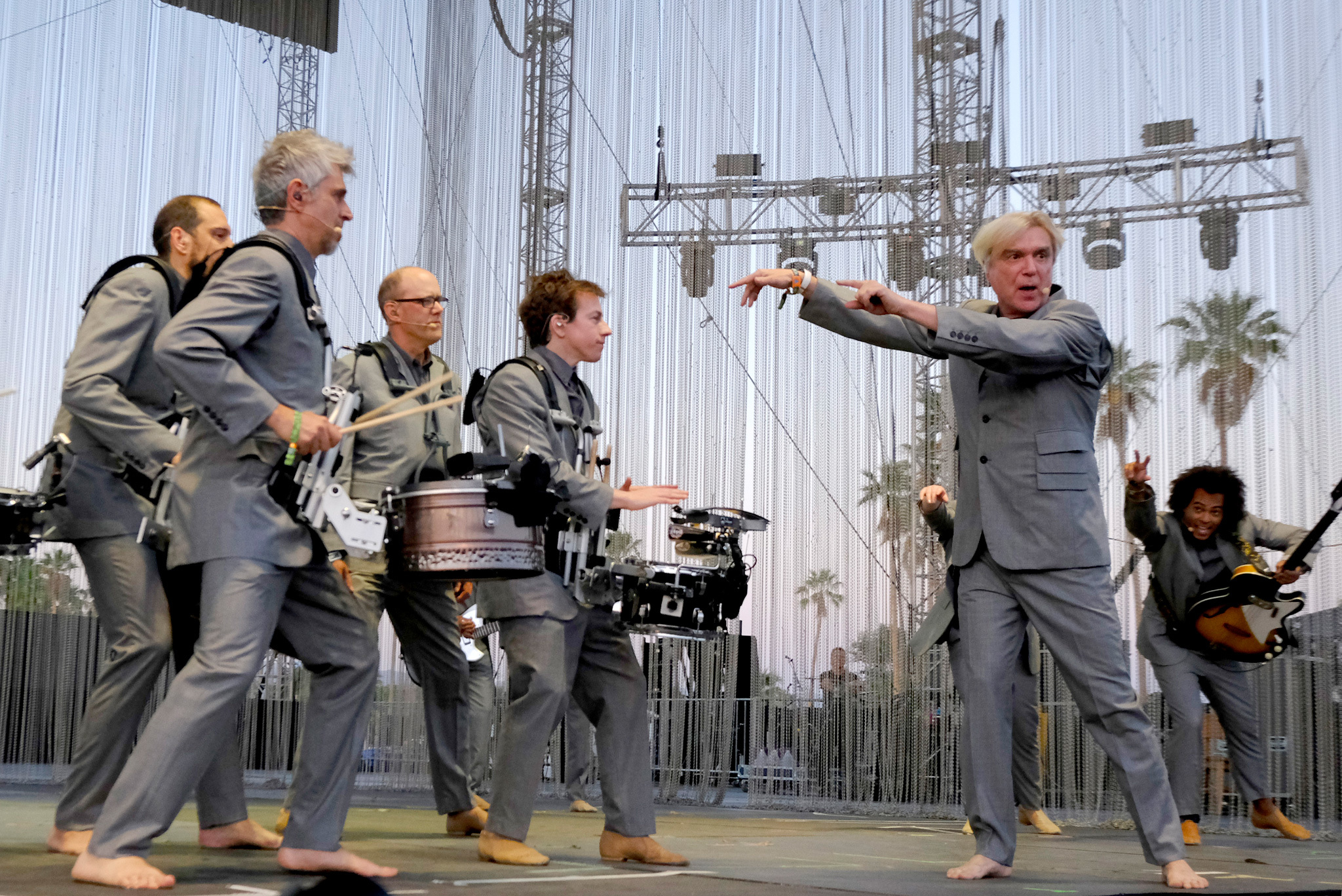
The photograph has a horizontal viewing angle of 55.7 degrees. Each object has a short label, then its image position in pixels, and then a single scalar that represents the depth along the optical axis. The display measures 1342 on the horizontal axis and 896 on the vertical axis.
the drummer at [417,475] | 3.64
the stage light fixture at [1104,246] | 6.17
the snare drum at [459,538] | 2.66
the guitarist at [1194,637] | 4.81
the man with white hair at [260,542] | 2.30
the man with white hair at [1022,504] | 2.95
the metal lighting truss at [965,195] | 5.77
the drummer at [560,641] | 3.14
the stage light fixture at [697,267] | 7.65
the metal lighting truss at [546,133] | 8.77
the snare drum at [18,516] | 2.86
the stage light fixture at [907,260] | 7.15
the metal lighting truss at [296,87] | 8.44
